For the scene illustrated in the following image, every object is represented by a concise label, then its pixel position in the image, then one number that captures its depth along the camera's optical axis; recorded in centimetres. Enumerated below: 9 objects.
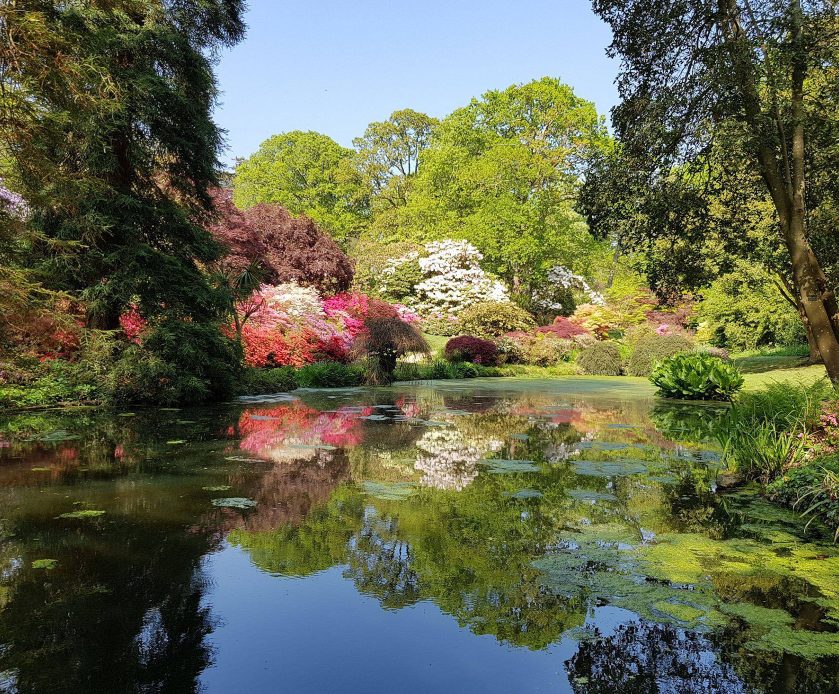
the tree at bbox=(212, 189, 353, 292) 1956
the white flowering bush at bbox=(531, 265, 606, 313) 2895
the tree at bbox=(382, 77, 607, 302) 2747
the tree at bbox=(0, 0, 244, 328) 899
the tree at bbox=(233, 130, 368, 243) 3653
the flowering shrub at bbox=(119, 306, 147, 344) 1159
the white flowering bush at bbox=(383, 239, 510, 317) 2558
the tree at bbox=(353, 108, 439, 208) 3794
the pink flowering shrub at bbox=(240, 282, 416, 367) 1575
